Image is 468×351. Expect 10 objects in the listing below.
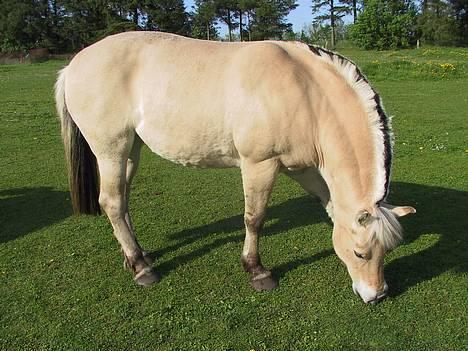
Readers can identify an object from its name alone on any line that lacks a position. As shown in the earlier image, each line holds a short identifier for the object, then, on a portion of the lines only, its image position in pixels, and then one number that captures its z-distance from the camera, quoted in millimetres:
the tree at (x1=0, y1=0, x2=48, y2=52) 59000
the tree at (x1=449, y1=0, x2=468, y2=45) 45094
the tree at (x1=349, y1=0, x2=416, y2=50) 43375
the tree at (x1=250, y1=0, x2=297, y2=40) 57406
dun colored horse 3287
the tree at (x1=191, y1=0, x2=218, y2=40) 60156
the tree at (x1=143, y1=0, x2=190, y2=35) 56750
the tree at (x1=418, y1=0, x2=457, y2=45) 43906
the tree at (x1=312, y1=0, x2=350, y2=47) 54375
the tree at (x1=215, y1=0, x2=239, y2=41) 61062
